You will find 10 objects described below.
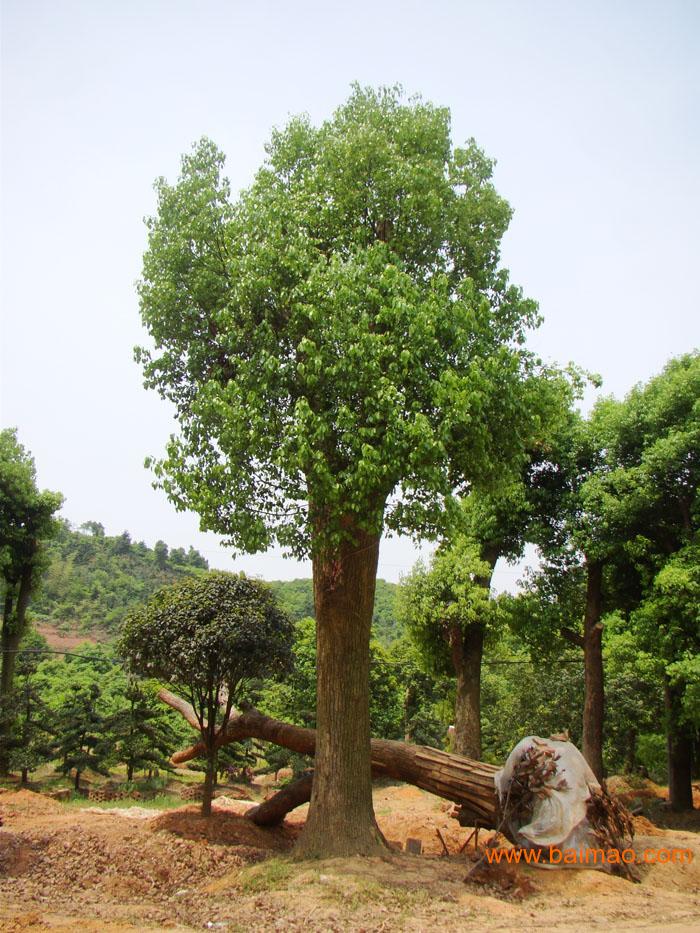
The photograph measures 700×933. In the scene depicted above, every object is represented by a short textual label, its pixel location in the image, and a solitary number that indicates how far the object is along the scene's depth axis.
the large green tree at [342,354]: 8.47
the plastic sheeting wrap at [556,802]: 8.45
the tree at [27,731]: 17.00
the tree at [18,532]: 19.47
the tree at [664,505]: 13.95
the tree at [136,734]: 17.77
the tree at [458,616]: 15.18
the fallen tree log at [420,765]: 9.73
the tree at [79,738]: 17.30
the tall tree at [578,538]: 15.71
